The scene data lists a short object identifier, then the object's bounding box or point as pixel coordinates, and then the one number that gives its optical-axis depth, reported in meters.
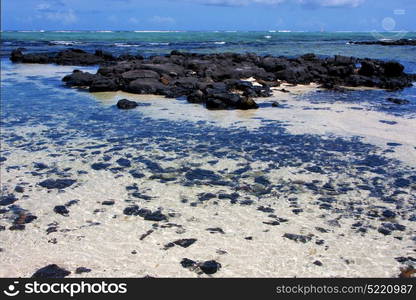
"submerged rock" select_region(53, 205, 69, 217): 8.30
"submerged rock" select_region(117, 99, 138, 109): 19.41
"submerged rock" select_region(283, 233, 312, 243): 7.22
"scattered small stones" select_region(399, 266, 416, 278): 6.18
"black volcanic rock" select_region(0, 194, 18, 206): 8.74
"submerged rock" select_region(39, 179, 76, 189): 9.68
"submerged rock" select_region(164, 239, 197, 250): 7.08
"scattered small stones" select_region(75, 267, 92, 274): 6.31
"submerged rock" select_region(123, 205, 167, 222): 8.10
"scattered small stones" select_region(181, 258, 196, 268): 6.52
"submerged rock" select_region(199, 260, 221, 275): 6.34
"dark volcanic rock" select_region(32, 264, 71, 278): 6.18
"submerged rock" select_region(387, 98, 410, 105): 20.77
